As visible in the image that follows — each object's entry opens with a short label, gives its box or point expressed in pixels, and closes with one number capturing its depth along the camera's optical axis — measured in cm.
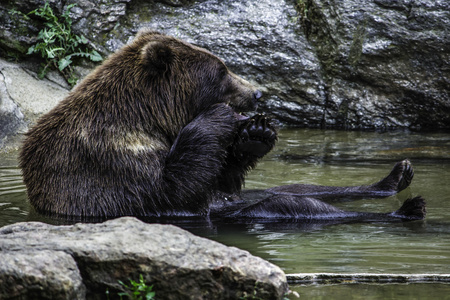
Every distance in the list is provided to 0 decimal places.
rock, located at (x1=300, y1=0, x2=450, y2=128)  2061
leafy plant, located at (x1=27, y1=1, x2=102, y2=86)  2075
